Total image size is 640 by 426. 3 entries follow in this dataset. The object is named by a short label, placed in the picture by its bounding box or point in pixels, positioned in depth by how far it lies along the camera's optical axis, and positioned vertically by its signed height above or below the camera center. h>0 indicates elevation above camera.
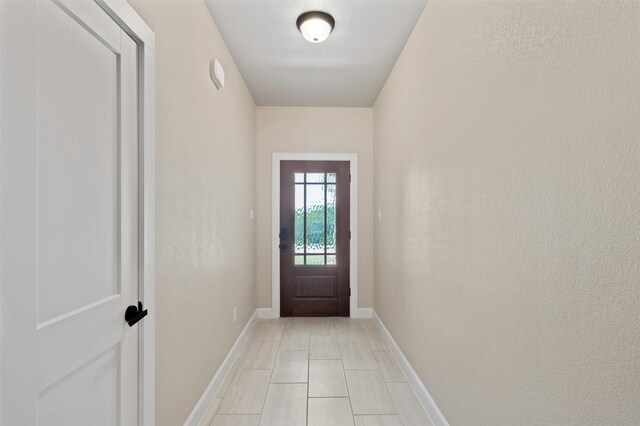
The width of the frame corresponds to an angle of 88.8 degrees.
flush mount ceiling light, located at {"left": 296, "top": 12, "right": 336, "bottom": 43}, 2.18 +1.31
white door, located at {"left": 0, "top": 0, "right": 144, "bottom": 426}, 0.77 +0.01
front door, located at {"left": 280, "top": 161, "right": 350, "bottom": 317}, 4.03 -0.26
